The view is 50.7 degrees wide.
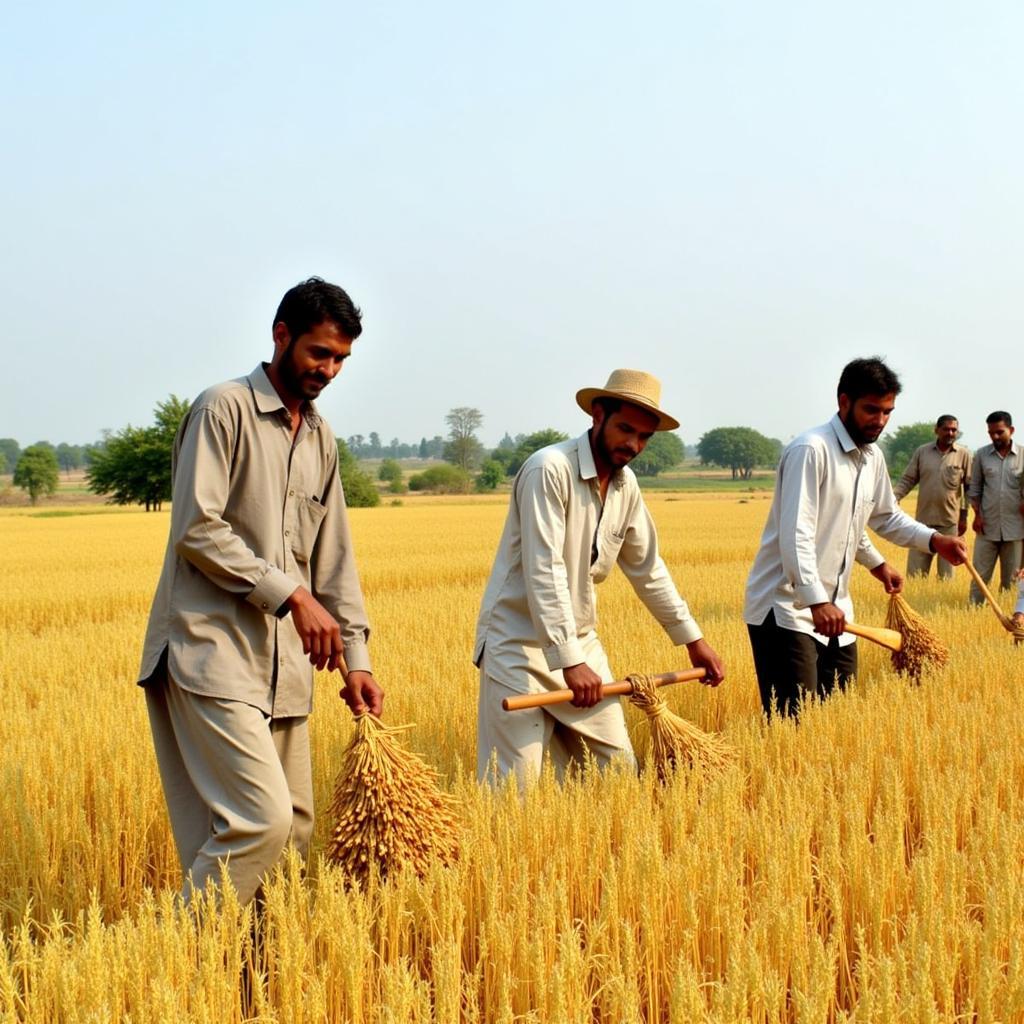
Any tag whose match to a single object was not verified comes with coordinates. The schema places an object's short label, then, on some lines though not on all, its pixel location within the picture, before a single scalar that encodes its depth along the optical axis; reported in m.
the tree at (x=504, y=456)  114.92
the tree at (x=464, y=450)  128.38
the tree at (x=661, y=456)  122.62
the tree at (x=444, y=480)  91.44
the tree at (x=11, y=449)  190.25
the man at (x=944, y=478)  10.98
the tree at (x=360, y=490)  61.44
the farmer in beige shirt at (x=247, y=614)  2.81
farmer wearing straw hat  3.73
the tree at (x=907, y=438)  111.71
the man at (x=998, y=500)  10.22
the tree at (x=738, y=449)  136.25
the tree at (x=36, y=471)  78.56
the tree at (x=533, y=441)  94.56
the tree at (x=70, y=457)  175.40
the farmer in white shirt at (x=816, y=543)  4.81
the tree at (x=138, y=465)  57.66
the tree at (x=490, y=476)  96.56
